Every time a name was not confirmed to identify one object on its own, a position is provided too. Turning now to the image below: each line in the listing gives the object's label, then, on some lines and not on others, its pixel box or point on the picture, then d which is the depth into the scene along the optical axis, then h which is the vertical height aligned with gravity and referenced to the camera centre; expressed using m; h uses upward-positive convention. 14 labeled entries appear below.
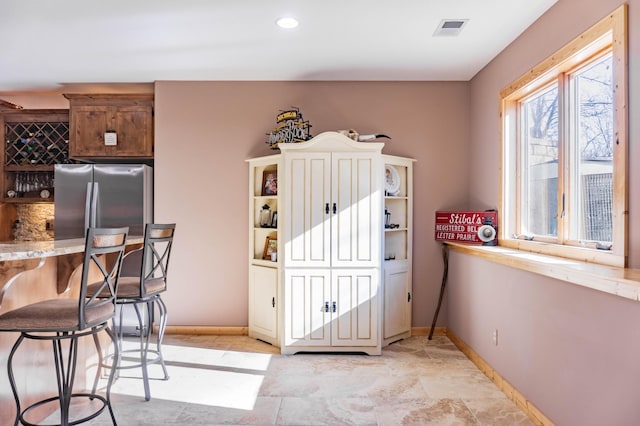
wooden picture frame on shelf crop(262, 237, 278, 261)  4.14 -0.35
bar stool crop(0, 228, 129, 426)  1.95 -0.49
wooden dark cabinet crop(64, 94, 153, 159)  4.42 +0.93
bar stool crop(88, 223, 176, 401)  2.76 -0.50
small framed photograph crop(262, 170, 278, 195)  4.18 +0.31
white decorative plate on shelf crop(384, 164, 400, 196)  4.18 +0.34
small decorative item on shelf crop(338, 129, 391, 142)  4.02 +0.75
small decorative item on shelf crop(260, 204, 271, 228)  4.28 -0.03
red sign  3.70 -0.10
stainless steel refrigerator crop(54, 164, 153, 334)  4.16 +0.15
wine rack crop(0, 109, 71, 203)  4.69 +0.77
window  2.13 +0.42
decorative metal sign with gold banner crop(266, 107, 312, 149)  4.07 +0.83
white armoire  3.84 -0.29
